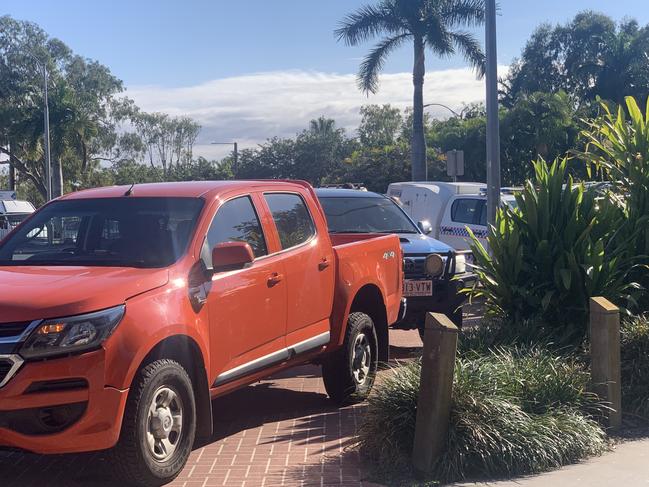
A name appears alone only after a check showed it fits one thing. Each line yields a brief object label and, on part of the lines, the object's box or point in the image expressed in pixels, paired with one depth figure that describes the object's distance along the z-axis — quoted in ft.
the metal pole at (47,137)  127.24
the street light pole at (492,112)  43.01
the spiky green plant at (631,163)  25.79
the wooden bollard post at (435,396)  16.83
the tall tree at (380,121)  254.27
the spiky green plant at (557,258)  23.91
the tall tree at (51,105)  147.43
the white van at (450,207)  56.54
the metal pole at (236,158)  161.76
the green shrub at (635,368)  21.36
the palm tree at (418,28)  94.63
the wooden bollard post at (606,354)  19.84
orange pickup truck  14.28
